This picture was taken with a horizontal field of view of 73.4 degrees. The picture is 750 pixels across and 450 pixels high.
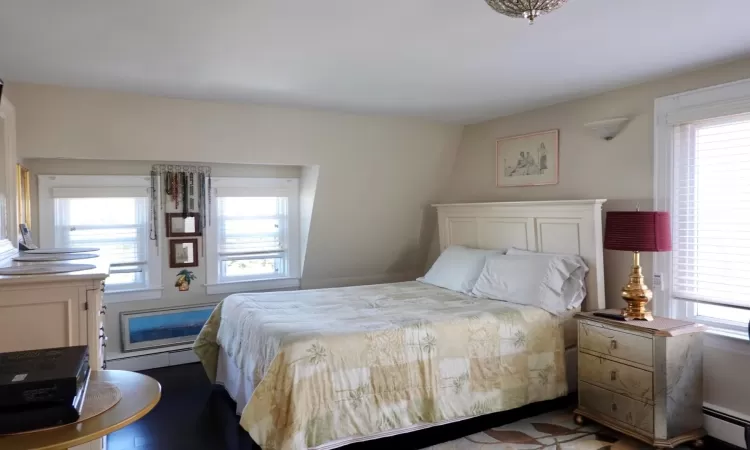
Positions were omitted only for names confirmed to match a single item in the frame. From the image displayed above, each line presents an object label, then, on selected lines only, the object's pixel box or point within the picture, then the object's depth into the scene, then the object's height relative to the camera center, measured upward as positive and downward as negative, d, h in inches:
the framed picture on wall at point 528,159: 160.1 +19.0
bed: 102.0 -31.5
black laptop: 45.9 -16.1
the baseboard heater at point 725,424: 113.3 -48.6
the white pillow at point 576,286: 138.1 -19.9
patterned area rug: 114.7 -52.6
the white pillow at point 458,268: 163.0 -17.5
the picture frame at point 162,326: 170.9 -36.5
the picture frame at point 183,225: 177.5 -1.3
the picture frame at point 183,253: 178.7 -11.4
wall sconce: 136.8 +24.4
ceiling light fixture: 63.6 +26.9
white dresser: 82.2 -14.9
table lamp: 117.7 -6.1
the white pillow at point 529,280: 137.5 -18.6
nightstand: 110.1 -37.7
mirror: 110.0 +10.6
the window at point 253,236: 187.5 -6.0
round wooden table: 44.0 -19.1
